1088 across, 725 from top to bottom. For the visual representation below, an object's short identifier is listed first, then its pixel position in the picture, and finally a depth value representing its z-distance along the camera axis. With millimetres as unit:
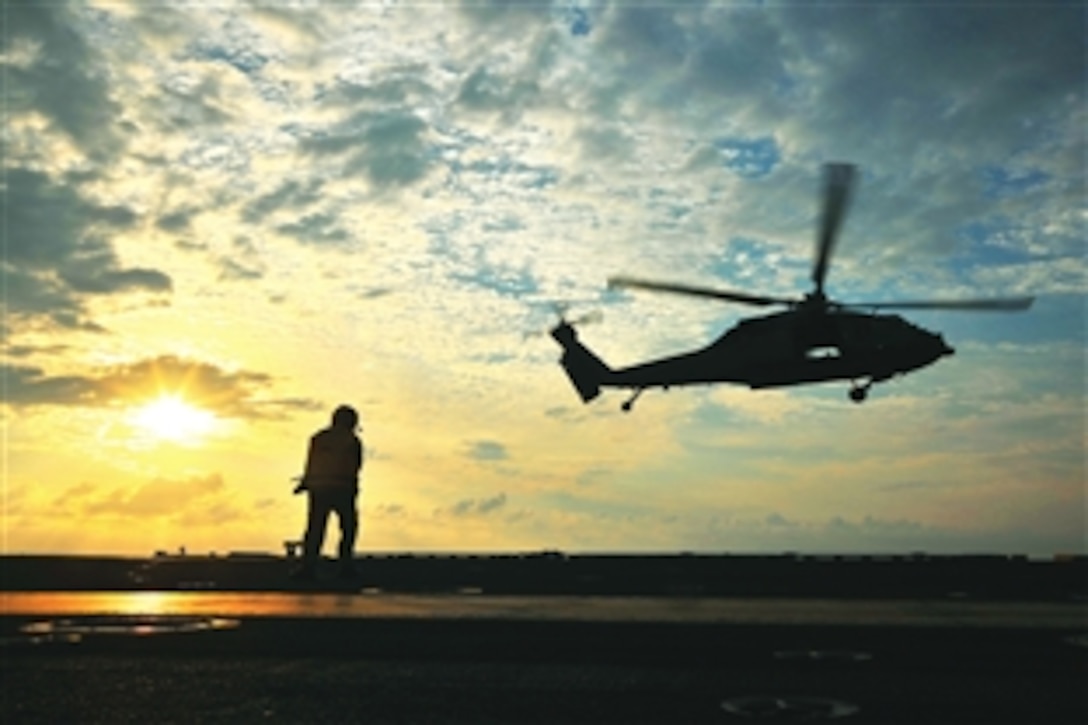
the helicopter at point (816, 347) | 32031
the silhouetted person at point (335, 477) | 7676
